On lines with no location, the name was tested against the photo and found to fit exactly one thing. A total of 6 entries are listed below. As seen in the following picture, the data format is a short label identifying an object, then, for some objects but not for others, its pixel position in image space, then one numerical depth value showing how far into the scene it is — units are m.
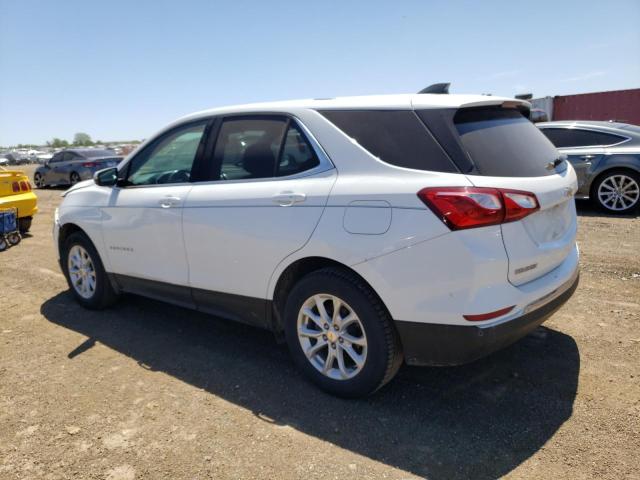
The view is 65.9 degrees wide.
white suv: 2.52
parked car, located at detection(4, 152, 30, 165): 59.15
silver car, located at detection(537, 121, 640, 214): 8.03
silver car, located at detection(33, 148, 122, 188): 16.86
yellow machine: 8.05
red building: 17.94
